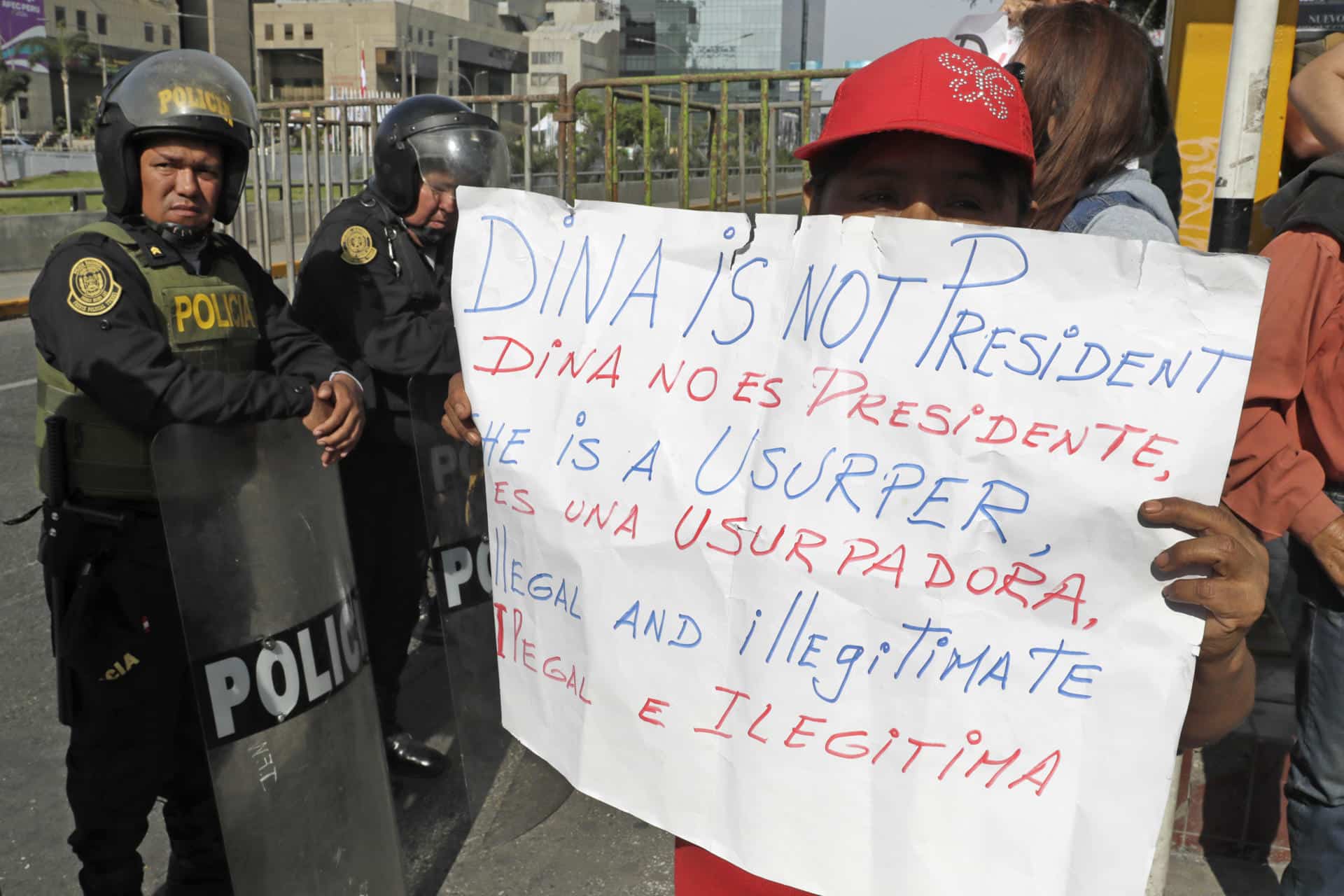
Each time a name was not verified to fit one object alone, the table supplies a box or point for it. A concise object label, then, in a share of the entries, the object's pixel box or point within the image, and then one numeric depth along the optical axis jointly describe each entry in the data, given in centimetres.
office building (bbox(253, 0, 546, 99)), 7688
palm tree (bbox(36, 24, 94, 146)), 5868
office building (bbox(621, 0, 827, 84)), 12488
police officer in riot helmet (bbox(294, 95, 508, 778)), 332
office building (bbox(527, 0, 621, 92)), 9456
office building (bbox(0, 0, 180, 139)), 5444
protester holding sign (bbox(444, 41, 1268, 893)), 127
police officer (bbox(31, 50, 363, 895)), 224
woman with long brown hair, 206
